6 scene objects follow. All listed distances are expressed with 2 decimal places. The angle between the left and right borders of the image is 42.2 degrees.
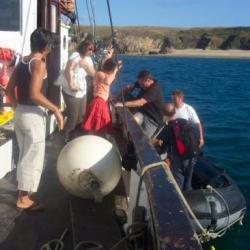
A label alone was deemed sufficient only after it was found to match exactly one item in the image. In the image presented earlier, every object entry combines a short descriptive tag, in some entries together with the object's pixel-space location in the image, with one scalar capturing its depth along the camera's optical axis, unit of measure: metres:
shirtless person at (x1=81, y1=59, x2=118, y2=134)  4.15
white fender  3.14
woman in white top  4.47
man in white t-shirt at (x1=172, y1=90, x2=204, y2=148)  5.20
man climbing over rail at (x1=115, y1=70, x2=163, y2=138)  4.83
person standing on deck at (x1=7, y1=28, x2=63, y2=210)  2.93
